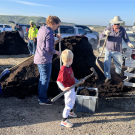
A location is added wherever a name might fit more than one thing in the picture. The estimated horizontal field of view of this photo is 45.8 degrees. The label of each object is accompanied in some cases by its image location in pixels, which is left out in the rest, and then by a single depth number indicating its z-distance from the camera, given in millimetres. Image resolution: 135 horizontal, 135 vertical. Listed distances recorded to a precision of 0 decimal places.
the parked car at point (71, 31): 13438
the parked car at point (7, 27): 20091
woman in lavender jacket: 3475
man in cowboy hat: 4902
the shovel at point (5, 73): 5495
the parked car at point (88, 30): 17084
